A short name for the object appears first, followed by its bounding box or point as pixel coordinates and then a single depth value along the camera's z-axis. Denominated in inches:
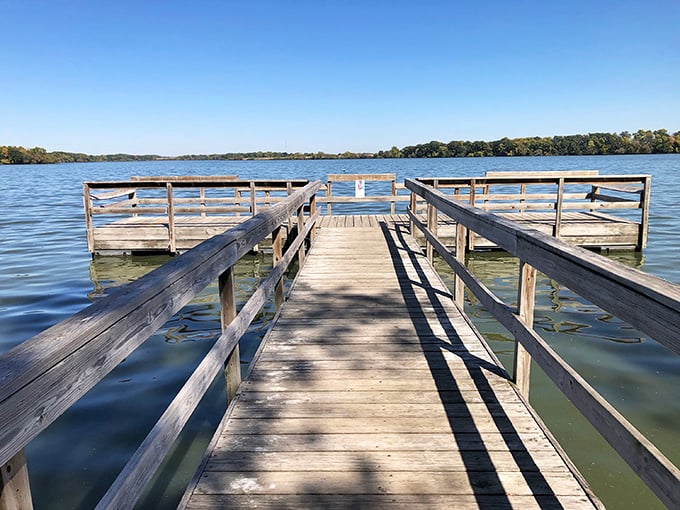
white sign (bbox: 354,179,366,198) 472.7
